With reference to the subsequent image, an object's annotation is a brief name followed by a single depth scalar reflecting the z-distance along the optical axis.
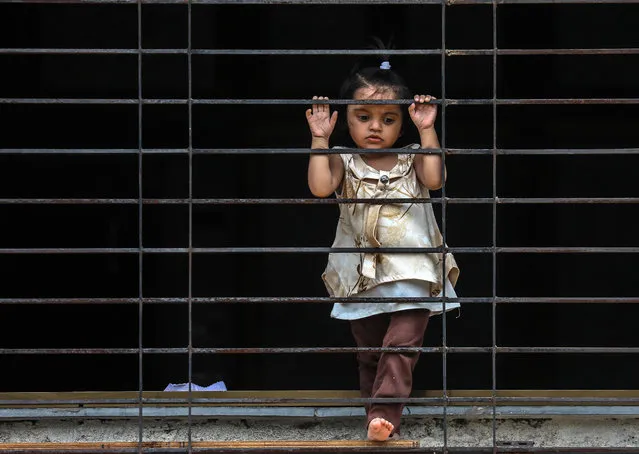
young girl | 7.79
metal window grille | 7.03
